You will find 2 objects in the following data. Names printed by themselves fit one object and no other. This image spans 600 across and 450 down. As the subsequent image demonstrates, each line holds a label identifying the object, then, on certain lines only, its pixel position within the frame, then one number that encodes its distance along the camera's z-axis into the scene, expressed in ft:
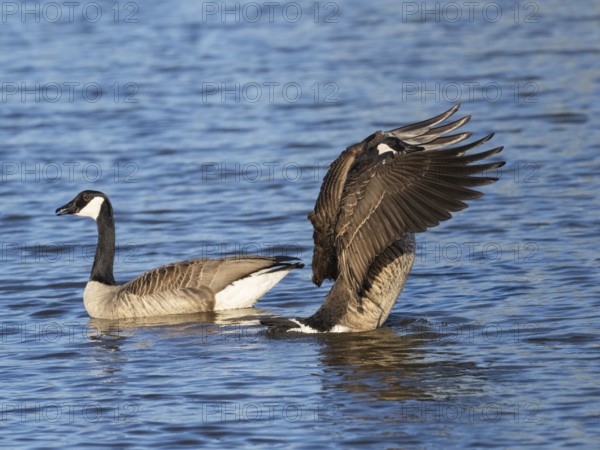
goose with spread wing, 58.08
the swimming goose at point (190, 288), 74.59
